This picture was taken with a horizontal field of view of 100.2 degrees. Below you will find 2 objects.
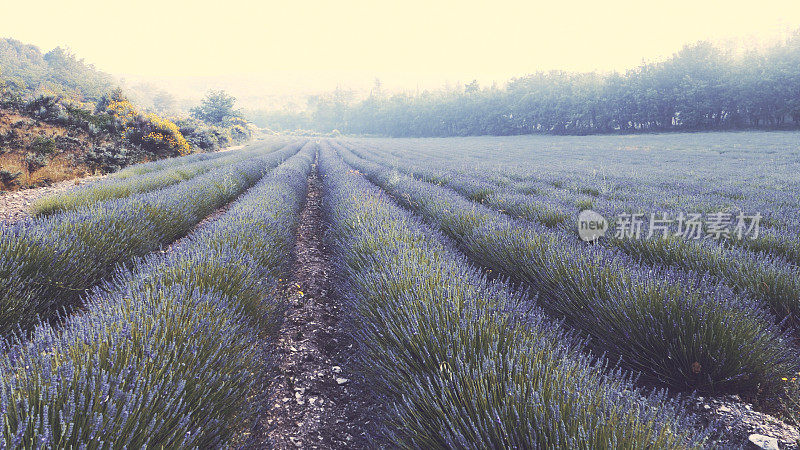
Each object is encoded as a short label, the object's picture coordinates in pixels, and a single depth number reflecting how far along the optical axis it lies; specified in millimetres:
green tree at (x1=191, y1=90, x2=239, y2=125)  36656
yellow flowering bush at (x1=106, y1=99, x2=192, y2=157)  12362
